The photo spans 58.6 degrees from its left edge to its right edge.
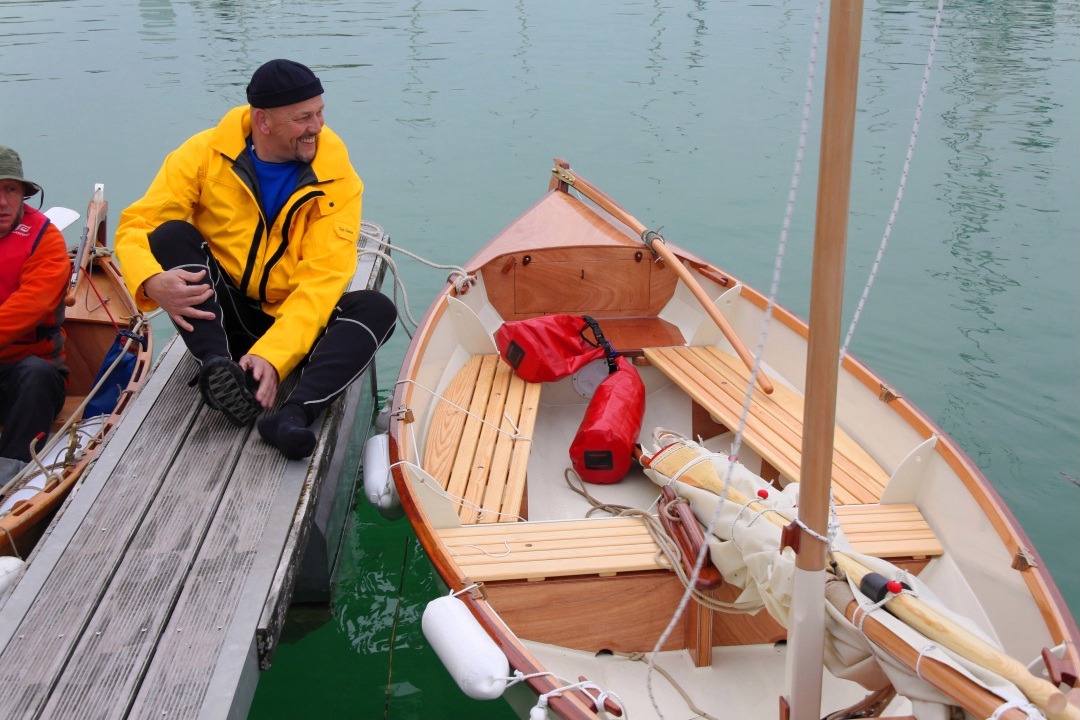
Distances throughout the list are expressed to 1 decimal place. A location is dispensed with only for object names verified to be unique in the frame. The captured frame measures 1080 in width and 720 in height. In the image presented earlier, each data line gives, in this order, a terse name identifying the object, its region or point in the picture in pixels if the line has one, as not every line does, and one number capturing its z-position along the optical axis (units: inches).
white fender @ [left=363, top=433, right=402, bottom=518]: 138.5
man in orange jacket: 148.0
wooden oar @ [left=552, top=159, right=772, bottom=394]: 164.1
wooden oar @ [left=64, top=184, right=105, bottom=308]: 177.5
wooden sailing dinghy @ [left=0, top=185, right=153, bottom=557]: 131.9
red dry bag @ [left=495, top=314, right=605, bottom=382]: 166.6
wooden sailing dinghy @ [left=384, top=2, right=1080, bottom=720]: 81.3
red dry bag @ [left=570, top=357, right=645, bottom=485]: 153.5
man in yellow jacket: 128.6
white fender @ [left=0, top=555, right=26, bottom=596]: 114.7
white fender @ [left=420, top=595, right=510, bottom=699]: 97.1
